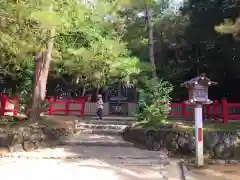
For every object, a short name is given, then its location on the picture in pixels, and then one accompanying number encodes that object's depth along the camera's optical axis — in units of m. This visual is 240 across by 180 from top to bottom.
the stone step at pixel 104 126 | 9.20
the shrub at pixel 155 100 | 7.95
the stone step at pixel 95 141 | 7.41
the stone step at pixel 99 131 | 8.82
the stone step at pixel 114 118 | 10.87
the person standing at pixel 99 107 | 10.78
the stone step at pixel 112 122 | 9.87
